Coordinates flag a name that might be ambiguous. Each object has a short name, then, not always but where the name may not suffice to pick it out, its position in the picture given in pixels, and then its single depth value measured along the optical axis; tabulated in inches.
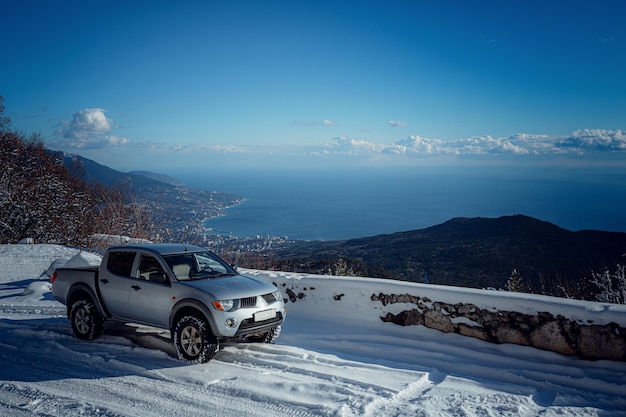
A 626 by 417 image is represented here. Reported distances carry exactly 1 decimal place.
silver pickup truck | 228.8
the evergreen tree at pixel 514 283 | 869.2
